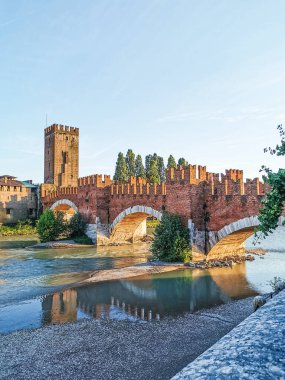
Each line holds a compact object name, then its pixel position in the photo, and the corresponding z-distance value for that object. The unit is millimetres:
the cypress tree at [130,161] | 65125
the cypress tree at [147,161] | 66312
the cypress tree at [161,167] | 68131
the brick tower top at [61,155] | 60938
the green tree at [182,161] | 60259
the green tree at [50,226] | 32406
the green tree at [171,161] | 59781
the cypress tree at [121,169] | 60781
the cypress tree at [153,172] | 58969
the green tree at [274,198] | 8461
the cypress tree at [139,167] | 64938
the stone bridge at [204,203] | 18750
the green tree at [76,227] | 33625
